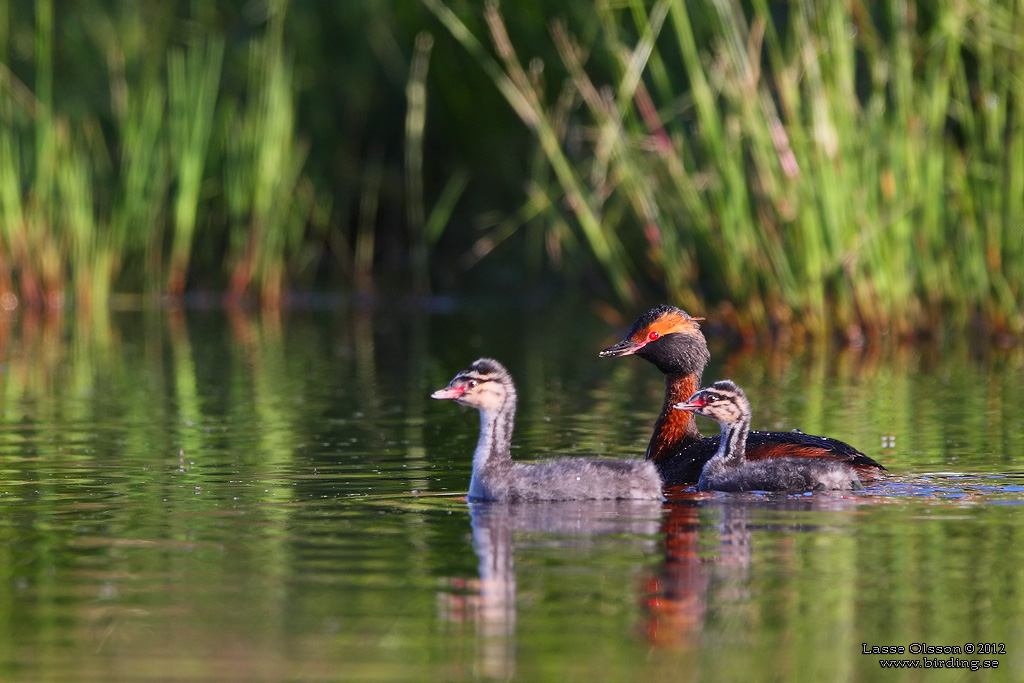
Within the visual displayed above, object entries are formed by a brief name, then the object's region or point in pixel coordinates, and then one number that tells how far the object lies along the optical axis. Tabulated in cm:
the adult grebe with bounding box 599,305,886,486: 1692
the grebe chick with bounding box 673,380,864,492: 1619
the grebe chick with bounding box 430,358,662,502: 1600
